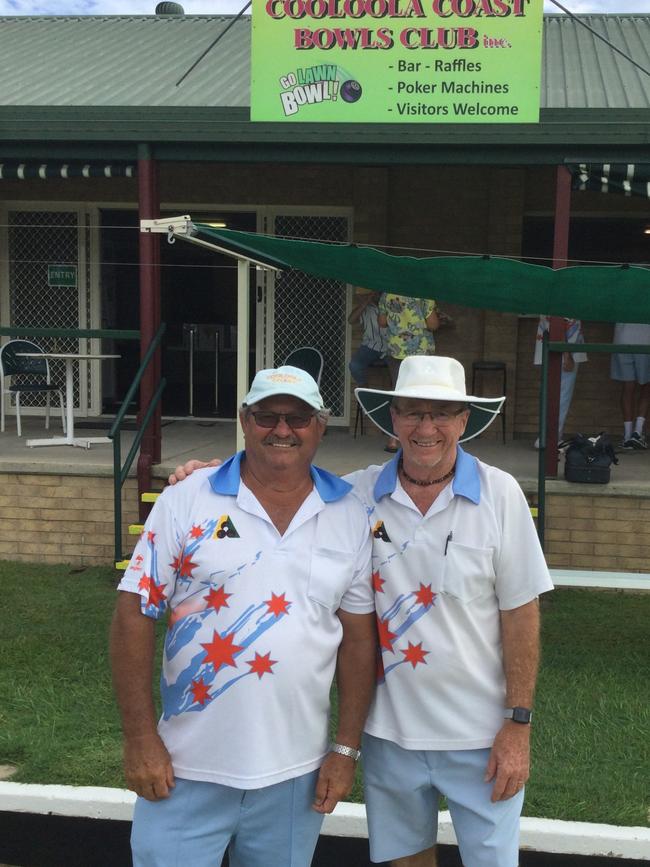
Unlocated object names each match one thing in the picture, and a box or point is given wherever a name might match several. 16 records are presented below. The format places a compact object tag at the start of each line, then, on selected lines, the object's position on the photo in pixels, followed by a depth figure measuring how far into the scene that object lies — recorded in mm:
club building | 8859
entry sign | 9547
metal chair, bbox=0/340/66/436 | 8086
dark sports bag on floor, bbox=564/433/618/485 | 6238
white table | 7535
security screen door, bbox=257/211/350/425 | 9328
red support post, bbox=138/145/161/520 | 6578
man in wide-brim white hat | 2240
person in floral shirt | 7199
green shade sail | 3918
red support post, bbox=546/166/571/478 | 6387
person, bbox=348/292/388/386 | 7715
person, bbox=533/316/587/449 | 7648
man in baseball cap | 2133
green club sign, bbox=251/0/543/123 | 6004
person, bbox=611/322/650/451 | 7961
